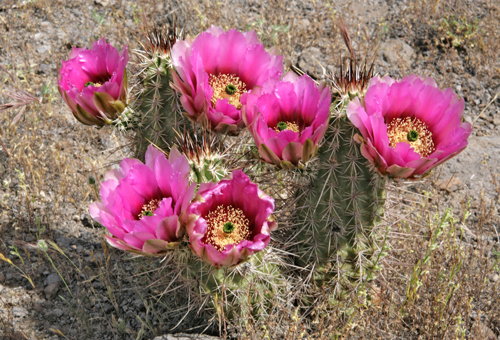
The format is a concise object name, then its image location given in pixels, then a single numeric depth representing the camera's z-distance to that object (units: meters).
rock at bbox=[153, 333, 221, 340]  1.99
